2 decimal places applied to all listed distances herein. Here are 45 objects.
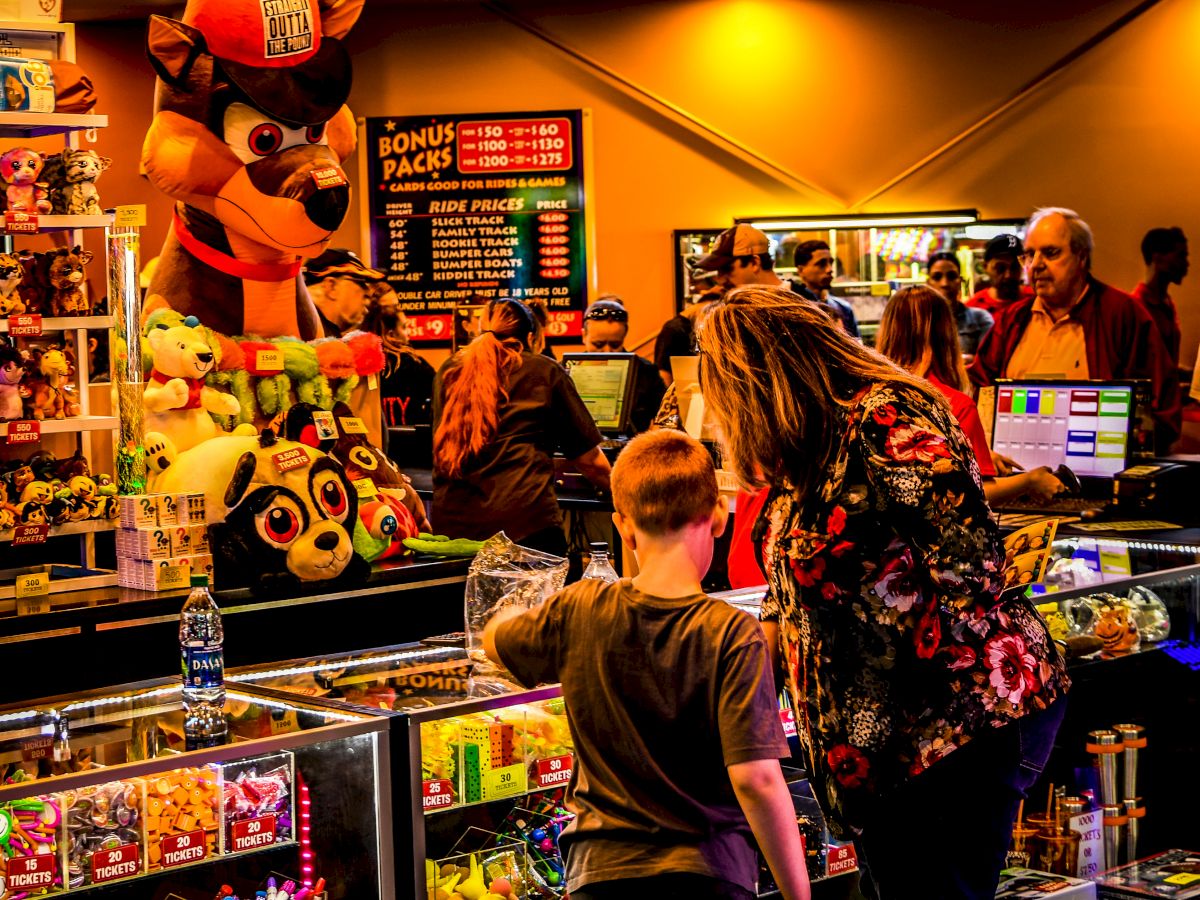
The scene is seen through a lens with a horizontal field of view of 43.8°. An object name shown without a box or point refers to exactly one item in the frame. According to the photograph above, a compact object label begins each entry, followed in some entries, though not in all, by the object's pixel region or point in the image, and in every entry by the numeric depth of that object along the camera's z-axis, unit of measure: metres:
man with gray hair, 5.27
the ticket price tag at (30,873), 2.19
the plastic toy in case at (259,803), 2.42
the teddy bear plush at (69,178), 4.12
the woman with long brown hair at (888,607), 2.19
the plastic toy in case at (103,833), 2.25
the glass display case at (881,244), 9.76
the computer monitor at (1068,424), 4.82
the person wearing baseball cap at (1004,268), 8.30
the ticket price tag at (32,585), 3.92
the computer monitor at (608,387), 7.44
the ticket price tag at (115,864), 2.28
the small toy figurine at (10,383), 4.01
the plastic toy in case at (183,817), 2.33
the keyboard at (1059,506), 4.72
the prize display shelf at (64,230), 4.07
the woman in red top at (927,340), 4.00
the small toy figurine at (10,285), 3.97
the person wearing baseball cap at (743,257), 5.84
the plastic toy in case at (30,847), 2.17
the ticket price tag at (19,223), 3.97
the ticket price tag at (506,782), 2.69
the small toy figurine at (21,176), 4.00
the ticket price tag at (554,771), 2.76
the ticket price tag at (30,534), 3.94
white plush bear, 4.14
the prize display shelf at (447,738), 2.45
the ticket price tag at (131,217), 4.03
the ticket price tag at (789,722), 3.11
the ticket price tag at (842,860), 3.09
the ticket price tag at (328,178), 4.50
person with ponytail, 5.22
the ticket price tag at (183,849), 2.34
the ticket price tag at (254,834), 2.43
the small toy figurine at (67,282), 4.14
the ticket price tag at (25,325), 3.98
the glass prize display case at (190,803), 2.22
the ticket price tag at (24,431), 3.98
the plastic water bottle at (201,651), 2.63
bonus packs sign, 10.30
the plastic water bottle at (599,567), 3.06
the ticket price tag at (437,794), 2.58
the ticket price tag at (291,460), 4.06
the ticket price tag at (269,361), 4.39
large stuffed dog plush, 4.36
